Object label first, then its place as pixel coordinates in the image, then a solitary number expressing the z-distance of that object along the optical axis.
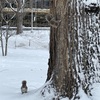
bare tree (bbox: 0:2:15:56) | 19.70
